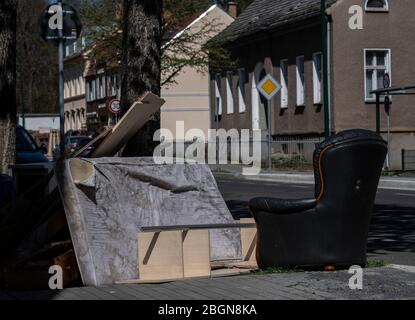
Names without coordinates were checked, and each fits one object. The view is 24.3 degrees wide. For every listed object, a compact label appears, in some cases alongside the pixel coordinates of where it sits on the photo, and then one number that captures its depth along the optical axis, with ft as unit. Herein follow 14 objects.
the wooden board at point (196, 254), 30.55
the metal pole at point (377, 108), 102.42
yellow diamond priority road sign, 114.93
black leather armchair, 29.84
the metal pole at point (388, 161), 116.03
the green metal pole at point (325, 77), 108.27
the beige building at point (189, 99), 211.20
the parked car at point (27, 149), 70.23
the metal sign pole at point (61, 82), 49.37
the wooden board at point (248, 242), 33.19
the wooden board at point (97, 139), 31.96
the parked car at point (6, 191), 34.63
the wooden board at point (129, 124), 31.17
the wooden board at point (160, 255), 29.89
